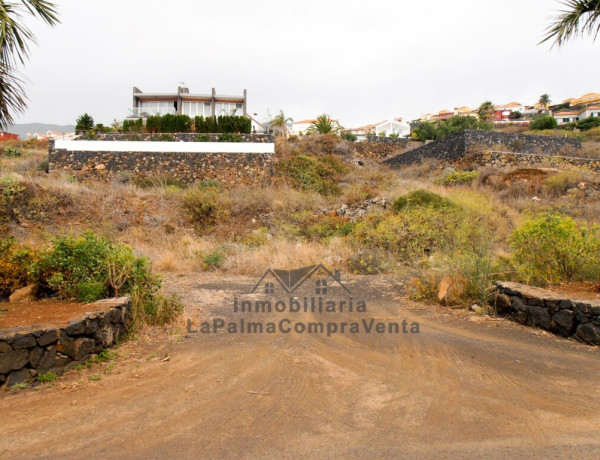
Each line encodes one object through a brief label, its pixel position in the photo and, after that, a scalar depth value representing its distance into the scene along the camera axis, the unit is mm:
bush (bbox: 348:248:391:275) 10172
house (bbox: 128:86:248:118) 35219
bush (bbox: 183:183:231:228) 15986
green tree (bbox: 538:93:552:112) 86125
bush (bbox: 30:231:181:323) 5398
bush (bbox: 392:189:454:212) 13172
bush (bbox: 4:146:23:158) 24656
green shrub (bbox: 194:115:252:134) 23625
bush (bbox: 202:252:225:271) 10570
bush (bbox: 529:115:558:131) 38375
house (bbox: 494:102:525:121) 79562
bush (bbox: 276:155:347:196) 20453
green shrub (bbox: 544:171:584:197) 15461
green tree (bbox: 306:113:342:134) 29125
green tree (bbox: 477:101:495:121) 53184
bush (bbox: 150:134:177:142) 22297
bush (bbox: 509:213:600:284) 6438
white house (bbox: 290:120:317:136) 71356
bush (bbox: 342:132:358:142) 31581
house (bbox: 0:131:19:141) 36616
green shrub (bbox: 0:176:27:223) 14648
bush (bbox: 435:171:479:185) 18172
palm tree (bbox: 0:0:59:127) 5164
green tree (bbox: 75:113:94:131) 26153
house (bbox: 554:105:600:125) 69125
